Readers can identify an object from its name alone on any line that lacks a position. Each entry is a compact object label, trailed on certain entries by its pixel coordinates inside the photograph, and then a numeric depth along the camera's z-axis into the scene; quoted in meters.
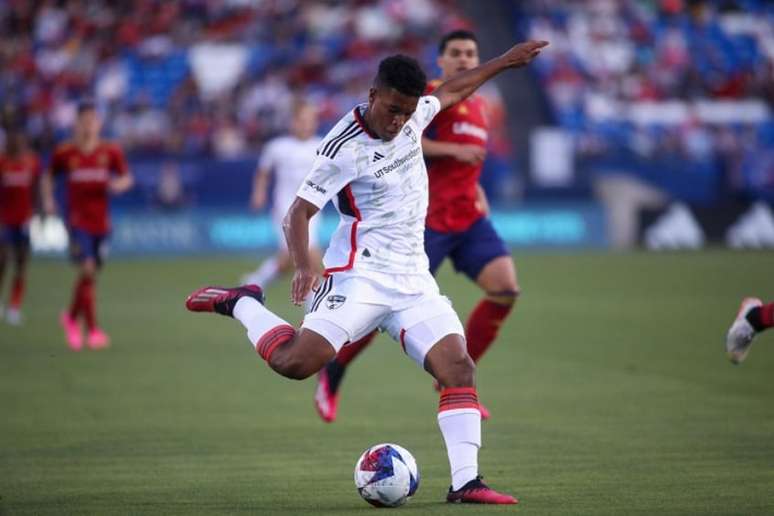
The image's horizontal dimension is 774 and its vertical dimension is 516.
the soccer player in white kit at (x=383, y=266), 13.34
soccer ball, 13.20
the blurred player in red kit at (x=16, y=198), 36.59
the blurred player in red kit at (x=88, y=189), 29.27
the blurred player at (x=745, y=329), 16.58
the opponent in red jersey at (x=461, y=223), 19.58
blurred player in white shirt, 35.91
